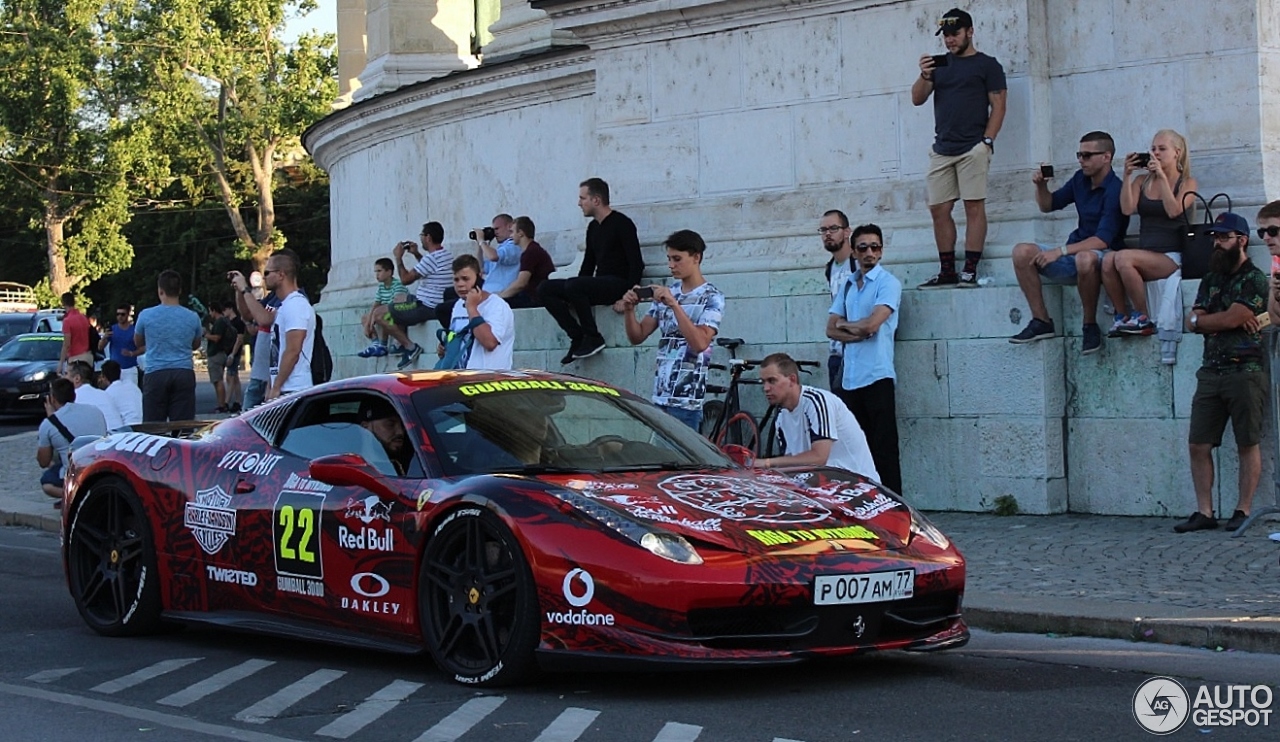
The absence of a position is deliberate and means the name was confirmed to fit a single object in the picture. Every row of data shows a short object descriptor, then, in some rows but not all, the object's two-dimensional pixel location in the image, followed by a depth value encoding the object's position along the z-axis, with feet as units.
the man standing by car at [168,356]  49.44
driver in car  25.46
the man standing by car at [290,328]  40.86
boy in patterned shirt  38.34
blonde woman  38.58
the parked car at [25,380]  96.48
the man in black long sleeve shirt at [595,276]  46.03
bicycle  42.52
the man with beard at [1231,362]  35.68
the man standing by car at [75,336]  79.66
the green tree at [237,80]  216.74
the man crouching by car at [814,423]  31.24
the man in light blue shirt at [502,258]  53.93
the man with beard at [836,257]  41.39
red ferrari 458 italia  22.21
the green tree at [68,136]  222.28
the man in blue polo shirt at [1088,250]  39.60
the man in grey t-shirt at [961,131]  41.65
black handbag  38.99
